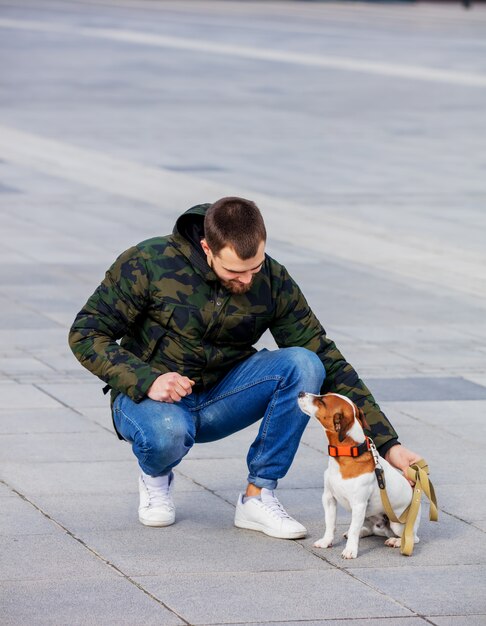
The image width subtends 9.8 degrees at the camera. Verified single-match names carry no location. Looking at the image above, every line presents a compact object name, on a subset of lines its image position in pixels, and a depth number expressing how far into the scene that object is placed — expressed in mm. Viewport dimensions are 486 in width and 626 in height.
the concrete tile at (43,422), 13043
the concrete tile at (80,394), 14124
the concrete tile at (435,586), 8895
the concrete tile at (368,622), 8534
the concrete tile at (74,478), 11279
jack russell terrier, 9592
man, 10045
